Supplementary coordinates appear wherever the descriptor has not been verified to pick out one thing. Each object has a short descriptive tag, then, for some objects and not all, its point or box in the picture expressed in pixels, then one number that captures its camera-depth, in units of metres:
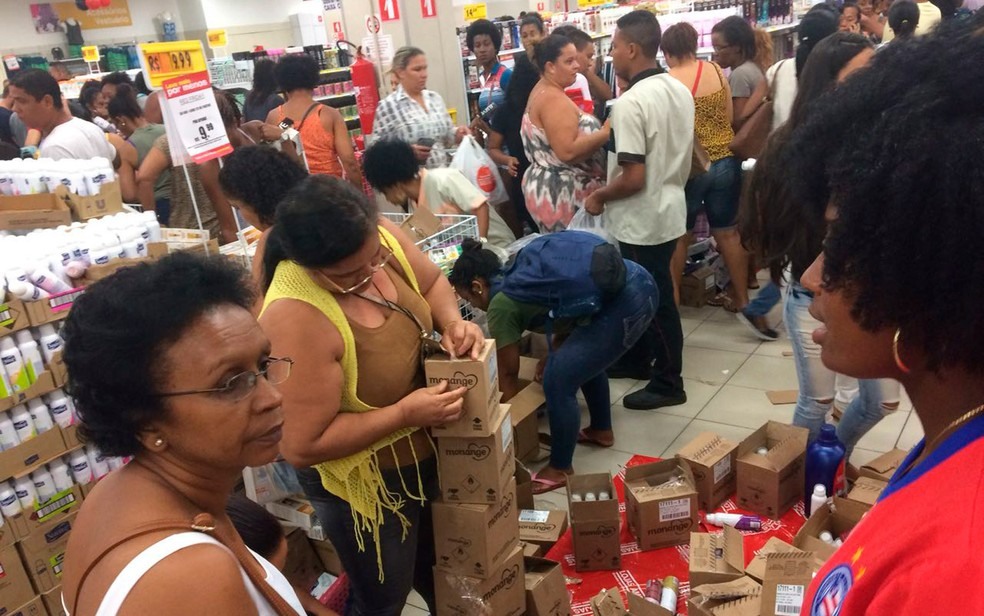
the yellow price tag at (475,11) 8.33
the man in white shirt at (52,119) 4.17
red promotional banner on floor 2.72
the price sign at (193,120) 3.36
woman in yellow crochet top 1.71
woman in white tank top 0.97
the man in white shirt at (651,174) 3.49
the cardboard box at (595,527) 2.73
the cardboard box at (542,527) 2.81
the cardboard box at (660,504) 2.82
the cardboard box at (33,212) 3.13
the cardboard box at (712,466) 2.99
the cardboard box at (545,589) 2.31
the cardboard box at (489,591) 2.08
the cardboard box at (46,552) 2.65
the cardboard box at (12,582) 2.58
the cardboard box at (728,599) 2.17
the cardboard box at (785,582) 2.03
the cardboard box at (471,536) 2.00
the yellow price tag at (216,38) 10.11
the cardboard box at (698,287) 5.11
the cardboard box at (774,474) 2.90
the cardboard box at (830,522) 2.41
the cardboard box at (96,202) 3.22
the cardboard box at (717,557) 2.38
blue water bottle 2.79
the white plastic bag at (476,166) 4.49
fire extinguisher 5.46
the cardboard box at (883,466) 2.77
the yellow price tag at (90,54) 9.45
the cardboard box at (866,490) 2.54
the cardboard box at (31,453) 2.55
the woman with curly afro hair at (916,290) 0.66
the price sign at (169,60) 3.28
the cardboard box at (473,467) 1.97
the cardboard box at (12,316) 2.49
